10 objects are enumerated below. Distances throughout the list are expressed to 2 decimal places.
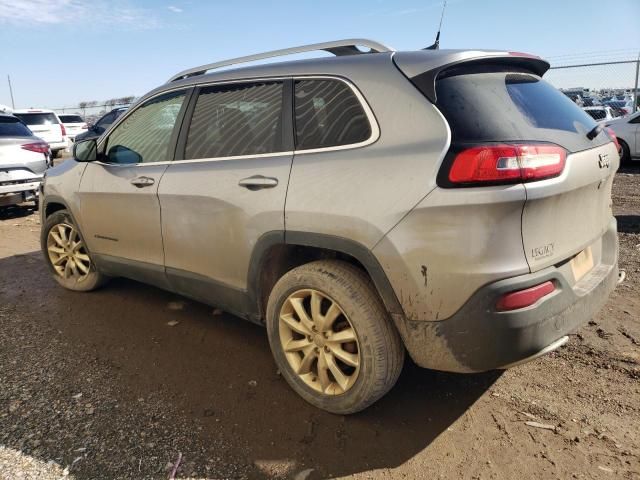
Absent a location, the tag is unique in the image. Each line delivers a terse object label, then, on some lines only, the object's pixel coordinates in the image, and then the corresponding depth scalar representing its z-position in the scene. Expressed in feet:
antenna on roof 9.36
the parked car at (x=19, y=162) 24.77
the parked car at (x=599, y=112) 52.90
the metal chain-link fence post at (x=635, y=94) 44.80
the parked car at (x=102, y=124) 46.83
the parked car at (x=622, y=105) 55.79
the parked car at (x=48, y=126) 52.90
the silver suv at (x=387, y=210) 6.48
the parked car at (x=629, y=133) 34.68
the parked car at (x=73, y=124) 68.23
